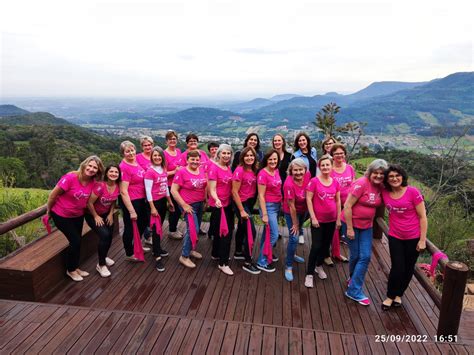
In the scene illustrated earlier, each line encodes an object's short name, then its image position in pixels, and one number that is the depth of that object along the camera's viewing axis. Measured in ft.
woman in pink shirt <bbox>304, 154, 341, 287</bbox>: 10.52
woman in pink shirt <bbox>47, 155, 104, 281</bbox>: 10.29
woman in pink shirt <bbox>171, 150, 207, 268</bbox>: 11.64
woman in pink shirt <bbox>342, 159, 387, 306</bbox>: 9.59
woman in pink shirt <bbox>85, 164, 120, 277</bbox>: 10.97
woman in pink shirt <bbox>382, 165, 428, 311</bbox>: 9.07
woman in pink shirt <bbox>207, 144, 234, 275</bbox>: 11.36
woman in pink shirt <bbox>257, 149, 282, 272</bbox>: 11.14
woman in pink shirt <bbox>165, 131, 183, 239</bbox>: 14.16
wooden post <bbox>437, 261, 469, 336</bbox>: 7.62
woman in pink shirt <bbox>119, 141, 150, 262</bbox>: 11.56
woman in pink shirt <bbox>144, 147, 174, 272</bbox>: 11.89
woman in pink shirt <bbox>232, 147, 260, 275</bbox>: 11.25
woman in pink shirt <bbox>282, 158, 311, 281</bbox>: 10.84
